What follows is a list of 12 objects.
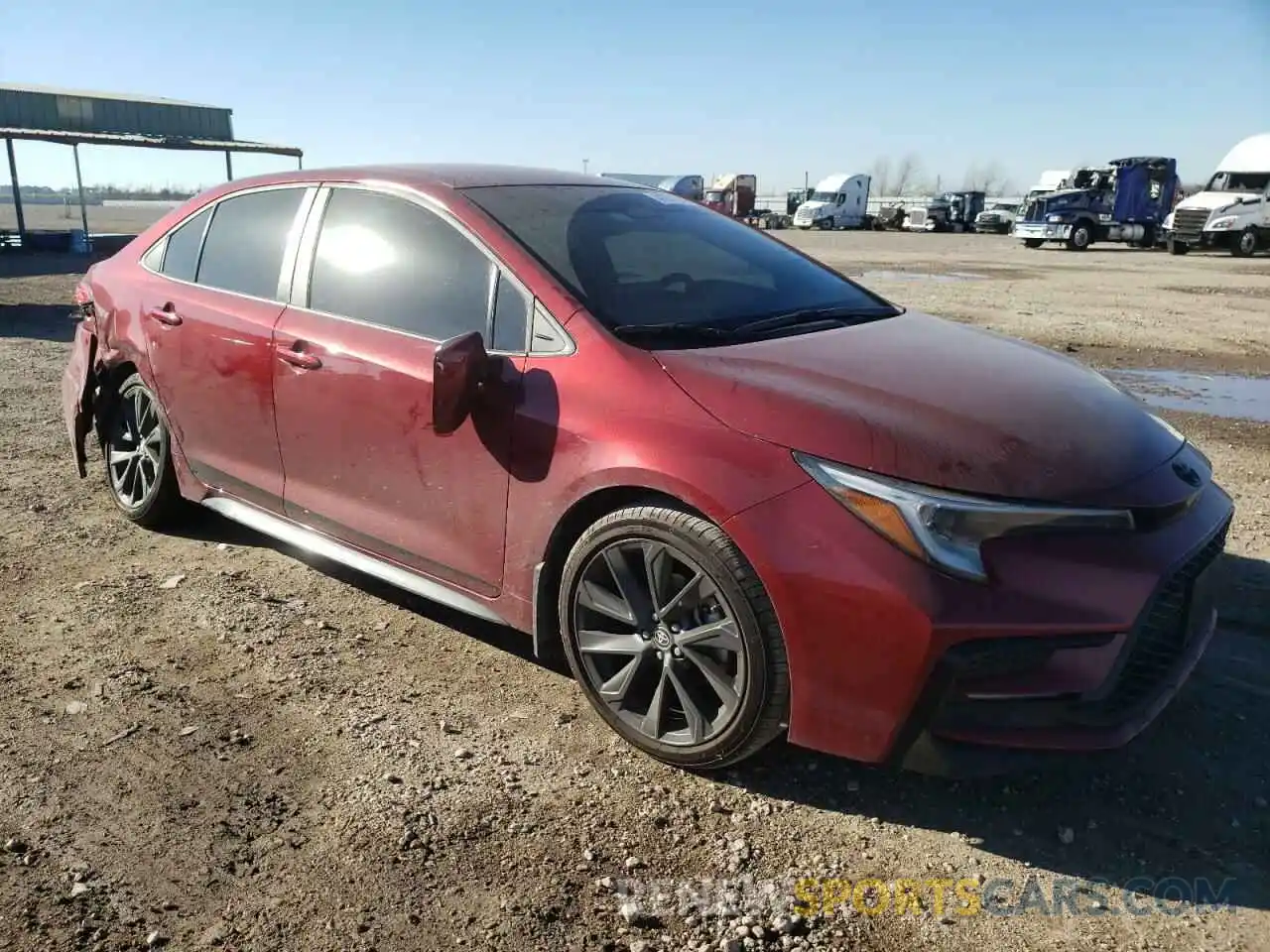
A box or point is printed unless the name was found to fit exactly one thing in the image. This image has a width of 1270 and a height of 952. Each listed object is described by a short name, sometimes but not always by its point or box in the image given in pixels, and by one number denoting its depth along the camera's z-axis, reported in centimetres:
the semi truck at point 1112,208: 3384
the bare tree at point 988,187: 15562
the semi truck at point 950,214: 5178
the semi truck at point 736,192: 5112
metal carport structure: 3110
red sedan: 233
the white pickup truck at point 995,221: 5059
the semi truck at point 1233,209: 2803
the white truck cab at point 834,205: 5178
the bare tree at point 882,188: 15008
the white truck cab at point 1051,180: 4938
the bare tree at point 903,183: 15795
